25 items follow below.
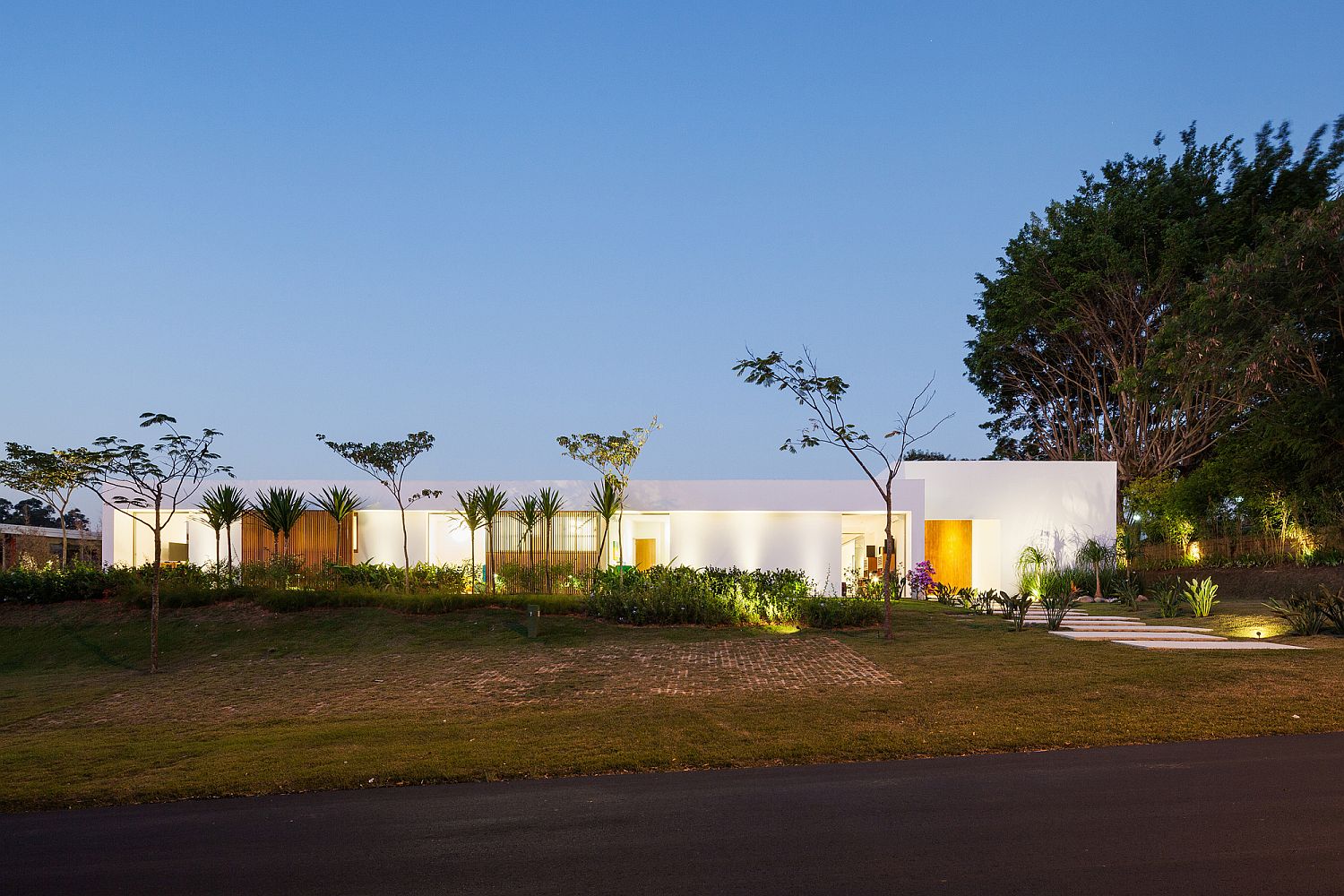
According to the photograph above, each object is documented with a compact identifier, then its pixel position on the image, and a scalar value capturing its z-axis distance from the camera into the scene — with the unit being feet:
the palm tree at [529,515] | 61.77
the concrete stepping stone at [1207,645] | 35.65
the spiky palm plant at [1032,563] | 65.50
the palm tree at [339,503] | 62.95
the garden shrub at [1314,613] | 38.45
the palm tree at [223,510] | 59.16
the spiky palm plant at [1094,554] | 67.31
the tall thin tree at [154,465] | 36.73
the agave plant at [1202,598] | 46.75
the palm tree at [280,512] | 58.70
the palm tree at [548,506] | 62.39
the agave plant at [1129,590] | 55.16
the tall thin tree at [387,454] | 59.93
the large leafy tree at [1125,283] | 76.54
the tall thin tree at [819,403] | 40.68
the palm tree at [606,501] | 61.34
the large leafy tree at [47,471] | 40.65
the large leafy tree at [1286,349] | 45.47
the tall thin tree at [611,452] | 63.05
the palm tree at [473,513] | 60.34
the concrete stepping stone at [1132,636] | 40.22
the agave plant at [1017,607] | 43.88
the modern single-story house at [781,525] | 66.13
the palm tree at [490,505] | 60.59
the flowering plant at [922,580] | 65.51
